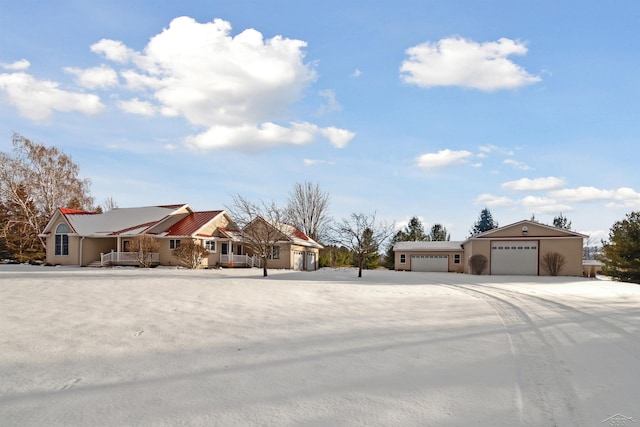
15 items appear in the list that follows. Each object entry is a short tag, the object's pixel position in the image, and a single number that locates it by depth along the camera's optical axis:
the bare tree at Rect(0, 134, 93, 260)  41.75
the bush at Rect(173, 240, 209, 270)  31.91
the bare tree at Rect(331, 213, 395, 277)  32.06
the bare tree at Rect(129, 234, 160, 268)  32.16
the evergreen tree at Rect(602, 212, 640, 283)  32.22
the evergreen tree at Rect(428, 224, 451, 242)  69.19
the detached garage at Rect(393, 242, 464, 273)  43.94
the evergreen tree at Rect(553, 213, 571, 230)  66.69
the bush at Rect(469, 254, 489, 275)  35.50
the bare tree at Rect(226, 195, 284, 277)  26.86
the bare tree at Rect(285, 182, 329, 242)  56.47
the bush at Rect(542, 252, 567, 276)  33.34
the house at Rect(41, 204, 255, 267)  34.22
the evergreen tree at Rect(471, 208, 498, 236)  77.69
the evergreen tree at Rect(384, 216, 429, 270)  64.31
